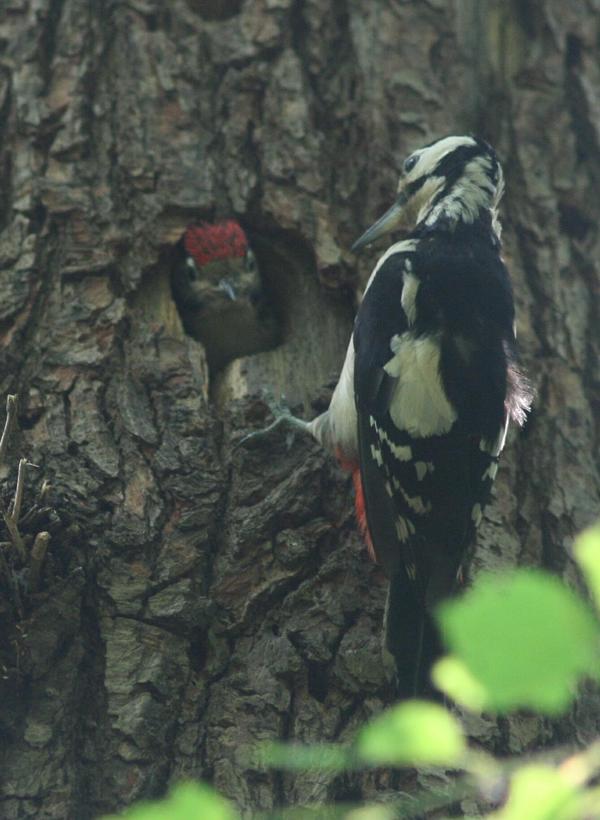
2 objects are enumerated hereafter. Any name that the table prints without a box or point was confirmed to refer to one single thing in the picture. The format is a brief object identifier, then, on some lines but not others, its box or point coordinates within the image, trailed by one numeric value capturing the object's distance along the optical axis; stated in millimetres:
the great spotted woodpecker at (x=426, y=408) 6164
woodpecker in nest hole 8445
